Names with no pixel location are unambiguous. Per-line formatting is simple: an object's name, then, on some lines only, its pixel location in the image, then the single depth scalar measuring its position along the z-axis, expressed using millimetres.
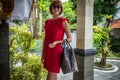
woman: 2364
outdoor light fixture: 2292
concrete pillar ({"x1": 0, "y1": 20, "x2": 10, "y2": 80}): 2289
